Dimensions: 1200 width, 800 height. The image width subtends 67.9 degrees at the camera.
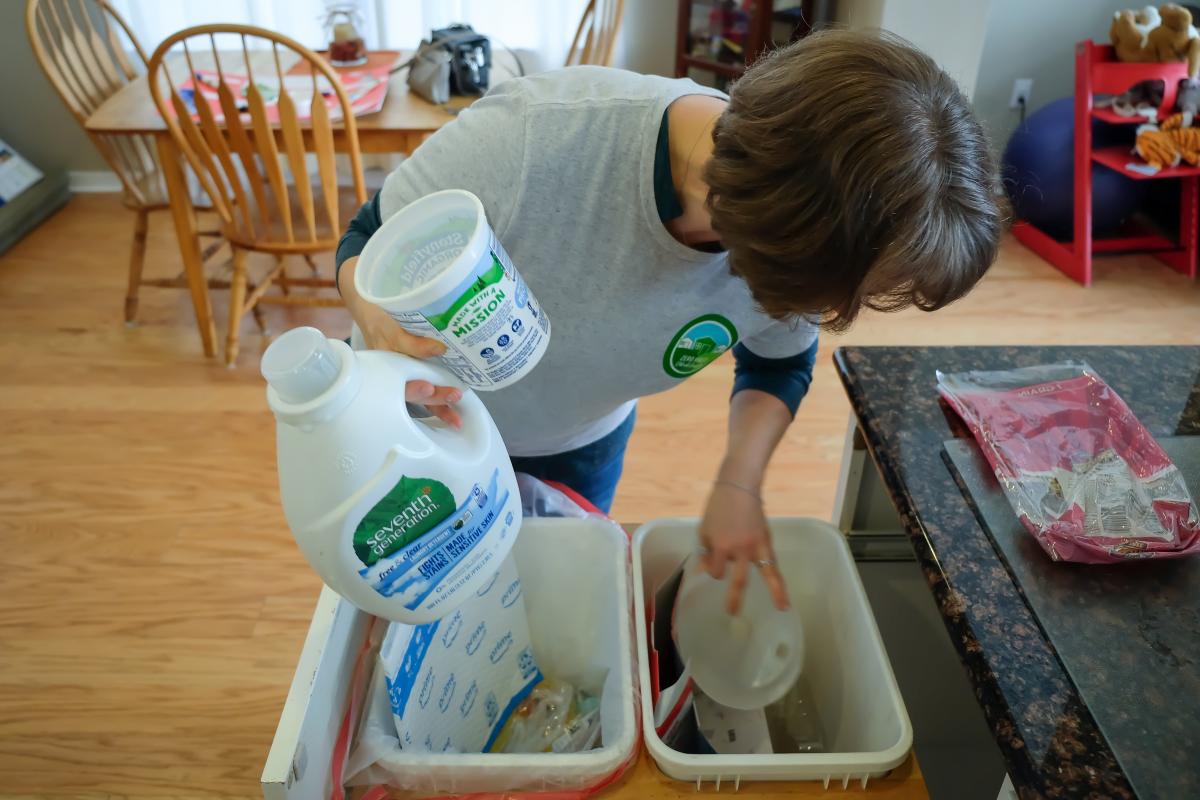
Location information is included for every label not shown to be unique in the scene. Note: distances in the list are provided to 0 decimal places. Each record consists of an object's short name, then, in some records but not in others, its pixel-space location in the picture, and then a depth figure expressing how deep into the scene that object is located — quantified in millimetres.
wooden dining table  2070
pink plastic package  674
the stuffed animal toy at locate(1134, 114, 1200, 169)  2498
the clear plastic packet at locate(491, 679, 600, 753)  814
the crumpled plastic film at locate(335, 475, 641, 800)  651
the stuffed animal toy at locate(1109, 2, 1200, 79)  2529
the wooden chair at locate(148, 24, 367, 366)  1932
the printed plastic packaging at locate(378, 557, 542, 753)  715
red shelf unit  2562
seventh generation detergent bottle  513
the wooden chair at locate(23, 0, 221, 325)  2231
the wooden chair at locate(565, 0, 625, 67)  2479
